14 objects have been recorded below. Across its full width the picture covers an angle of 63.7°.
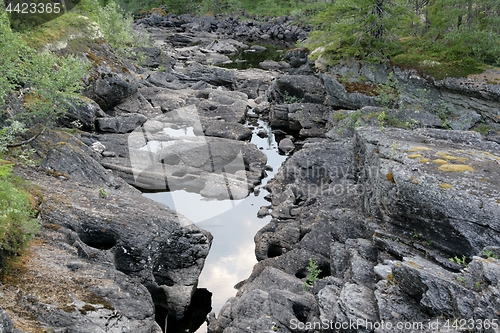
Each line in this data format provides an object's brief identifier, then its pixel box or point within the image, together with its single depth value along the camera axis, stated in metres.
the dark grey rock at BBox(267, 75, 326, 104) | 33.66
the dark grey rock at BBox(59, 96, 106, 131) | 23.53
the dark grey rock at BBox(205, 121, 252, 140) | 28.50
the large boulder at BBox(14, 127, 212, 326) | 13.10
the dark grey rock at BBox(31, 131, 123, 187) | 16.83
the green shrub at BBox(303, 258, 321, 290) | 13.21
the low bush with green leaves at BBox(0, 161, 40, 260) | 9.88
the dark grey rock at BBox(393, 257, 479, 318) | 8.30
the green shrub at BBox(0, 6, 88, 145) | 15.43
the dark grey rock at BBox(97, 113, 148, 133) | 25.81
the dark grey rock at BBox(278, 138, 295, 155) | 28.67
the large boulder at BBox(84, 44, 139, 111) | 27.80
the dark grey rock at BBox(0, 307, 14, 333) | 7.06
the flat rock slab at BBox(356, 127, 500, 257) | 10.80
